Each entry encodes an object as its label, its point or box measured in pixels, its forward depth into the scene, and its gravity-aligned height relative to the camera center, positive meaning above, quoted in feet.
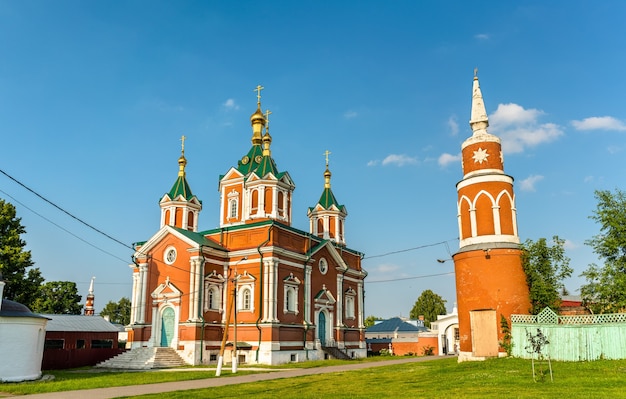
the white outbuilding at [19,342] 65.72 -2.94
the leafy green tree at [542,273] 70.28 +4.95
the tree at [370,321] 283.79 -4.29
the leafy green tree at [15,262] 106.52 +11.41
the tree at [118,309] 283.65 +4.15
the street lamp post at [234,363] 77.71 -6.93
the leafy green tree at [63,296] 174.39 +7.38
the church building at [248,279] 101.35 +7.33
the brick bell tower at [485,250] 70.13 +8.19
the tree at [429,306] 228.22 +2.57
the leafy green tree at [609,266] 70.28 +5.90
